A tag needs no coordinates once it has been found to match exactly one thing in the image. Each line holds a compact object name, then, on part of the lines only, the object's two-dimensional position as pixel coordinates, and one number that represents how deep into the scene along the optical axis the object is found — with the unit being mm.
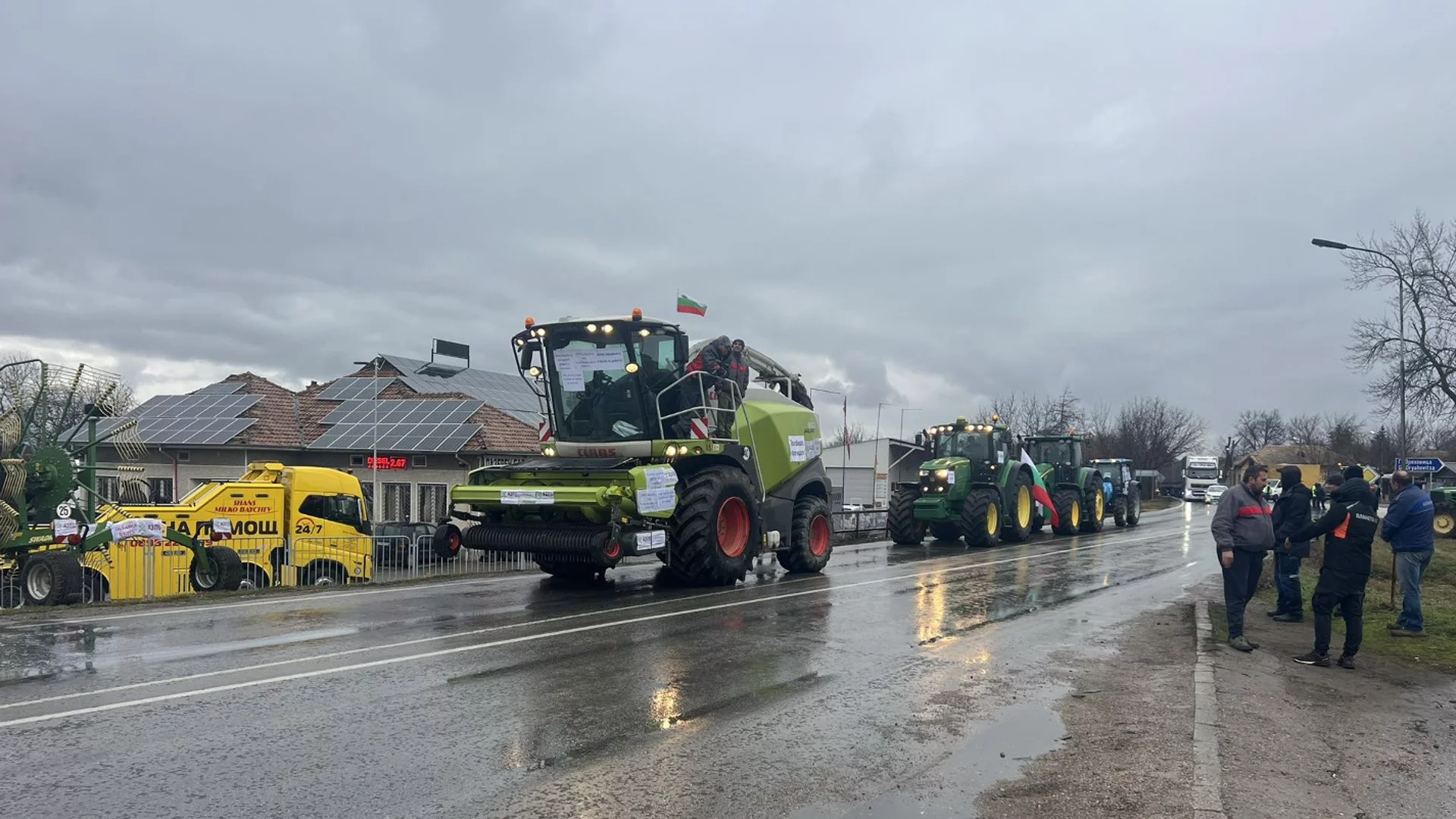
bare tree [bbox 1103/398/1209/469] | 74000
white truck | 63156
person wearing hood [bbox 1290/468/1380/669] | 8039
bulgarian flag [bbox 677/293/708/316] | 14703
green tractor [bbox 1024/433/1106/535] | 26734
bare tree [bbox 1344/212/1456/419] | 29672
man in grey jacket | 9078
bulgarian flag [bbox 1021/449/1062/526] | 24859
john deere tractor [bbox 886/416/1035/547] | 22312
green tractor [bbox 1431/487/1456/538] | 29234
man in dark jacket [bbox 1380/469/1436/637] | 9414
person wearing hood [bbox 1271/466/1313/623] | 10258
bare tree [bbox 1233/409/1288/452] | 108312
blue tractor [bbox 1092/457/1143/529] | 32000
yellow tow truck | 16188
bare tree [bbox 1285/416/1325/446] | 101812
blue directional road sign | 25344
